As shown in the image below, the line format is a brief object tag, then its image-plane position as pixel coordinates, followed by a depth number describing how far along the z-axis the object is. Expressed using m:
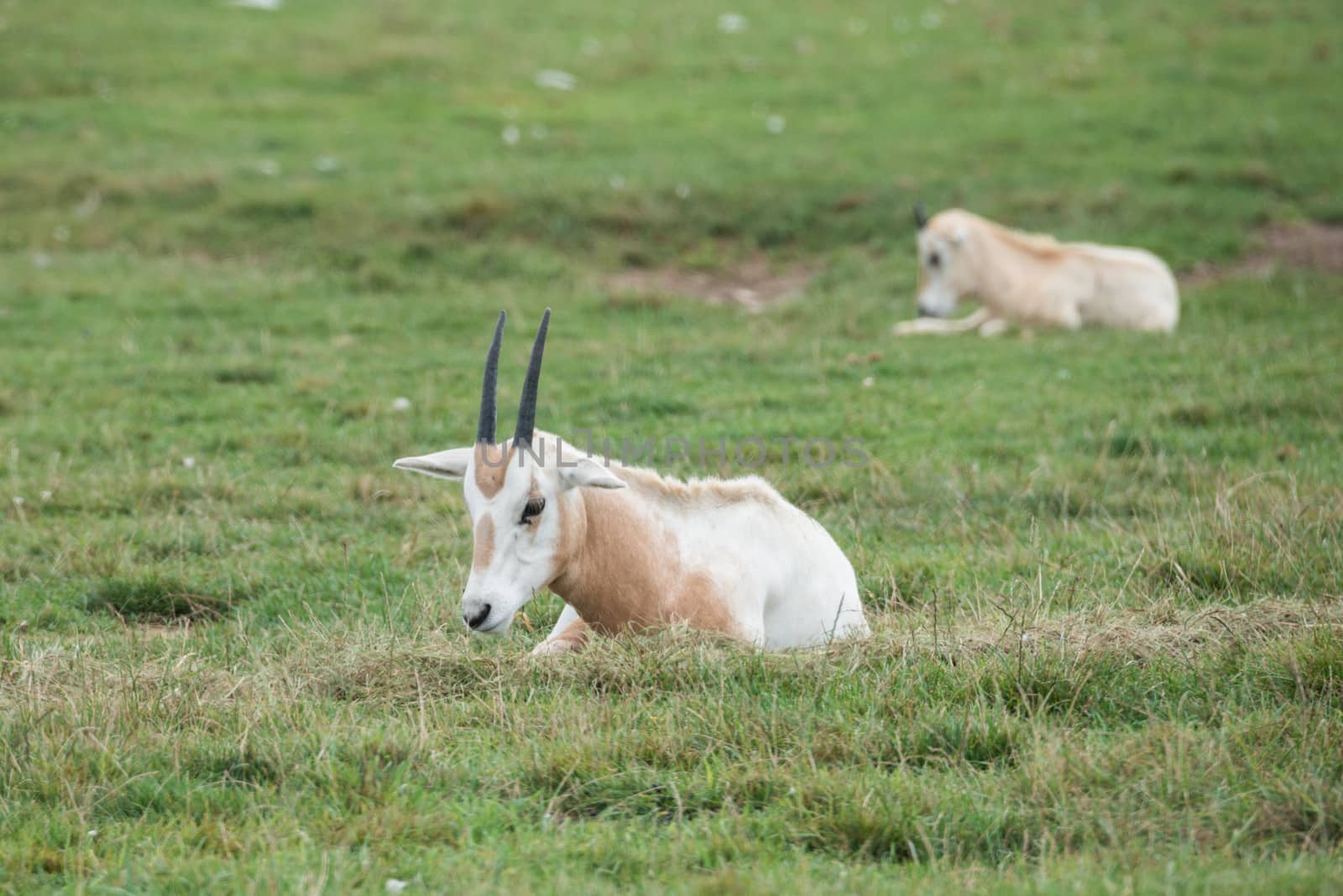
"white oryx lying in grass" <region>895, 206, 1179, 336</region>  29.06
